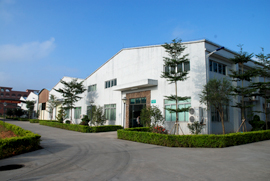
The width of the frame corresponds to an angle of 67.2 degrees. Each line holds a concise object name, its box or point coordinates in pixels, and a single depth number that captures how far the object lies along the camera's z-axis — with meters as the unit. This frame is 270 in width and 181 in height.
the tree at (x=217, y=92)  12.93
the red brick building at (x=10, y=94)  77.78
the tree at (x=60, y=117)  28.51
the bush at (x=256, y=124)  16.46
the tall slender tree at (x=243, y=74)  14.94
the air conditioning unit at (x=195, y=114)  14.36
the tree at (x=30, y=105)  49.87
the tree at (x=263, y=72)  15.87
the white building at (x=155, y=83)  15.37
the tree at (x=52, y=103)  36.73
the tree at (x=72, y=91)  26.54
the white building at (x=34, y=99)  52.06
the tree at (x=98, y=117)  22.73
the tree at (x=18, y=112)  53.97
